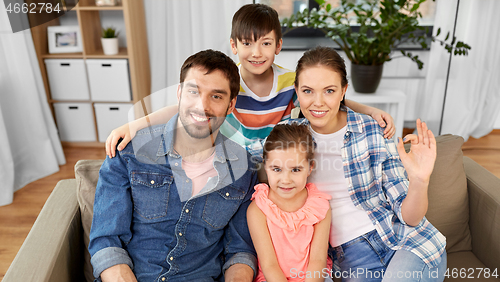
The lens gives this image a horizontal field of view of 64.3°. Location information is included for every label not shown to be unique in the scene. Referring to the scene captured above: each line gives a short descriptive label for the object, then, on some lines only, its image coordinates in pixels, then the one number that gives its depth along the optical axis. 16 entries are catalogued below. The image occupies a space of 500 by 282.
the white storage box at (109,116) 3.08
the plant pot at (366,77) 2.68
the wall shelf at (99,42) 2.87
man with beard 1.22
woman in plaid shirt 1.23
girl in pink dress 1.21
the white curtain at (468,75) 2.98
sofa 1.18
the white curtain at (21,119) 2.43
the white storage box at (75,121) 3.10
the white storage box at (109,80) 2.96
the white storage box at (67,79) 2.98
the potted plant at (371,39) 2.52
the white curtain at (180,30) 2.98
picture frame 3.00
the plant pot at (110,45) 2.95
